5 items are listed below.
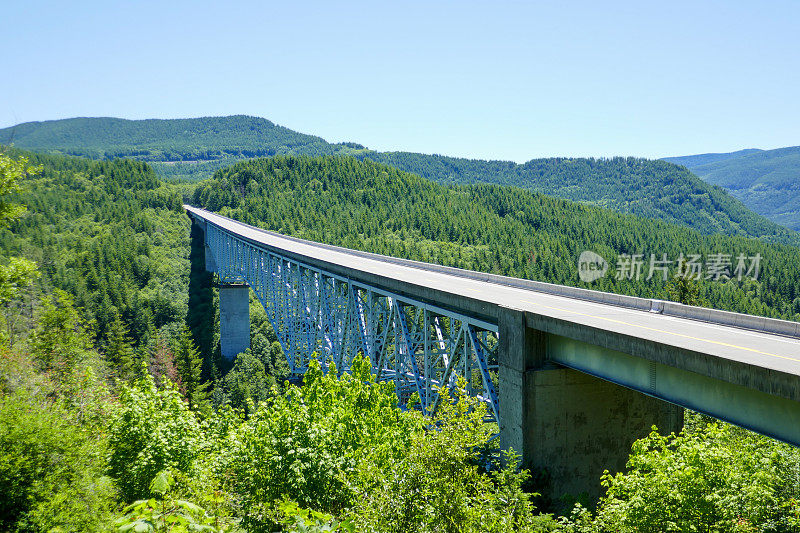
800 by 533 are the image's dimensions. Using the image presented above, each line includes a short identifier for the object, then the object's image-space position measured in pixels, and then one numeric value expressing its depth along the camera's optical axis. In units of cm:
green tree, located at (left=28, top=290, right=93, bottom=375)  3466
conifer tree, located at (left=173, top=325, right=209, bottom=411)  5612
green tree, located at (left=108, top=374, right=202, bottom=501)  1647
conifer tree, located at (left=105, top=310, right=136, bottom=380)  5541
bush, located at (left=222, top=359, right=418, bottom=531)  1401
